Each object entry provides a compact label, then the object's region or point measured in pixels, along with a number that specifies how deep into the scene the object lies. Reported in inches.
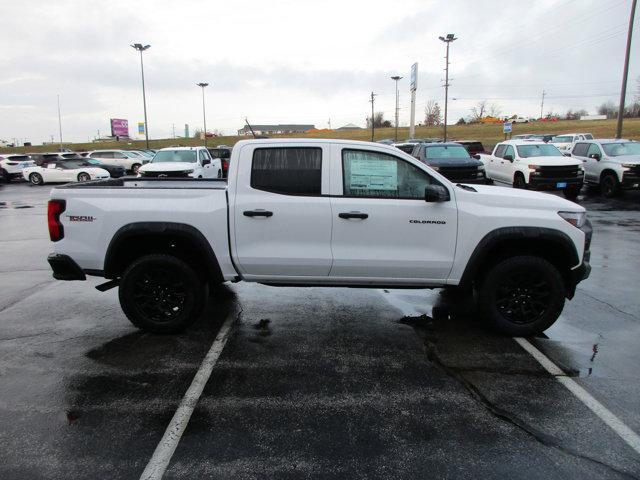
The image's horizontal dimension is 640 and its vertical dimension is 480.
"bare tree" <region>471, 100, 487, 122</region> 5188.0
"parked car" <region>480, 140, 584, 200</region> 626.2
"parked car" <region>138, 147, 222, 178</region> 675.4
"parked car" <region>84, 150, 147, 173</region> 1289.4
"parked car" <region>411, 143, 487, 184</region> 663.1
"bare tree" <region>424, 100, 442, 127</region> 4682.6
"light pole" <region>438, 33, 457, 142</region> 1835.6
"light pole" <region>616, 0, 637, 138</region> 1006.4
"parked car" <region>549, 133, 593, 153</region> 1389.0
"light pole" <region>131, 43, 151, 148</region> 1754.4
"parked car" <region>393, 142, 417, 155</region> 806.5
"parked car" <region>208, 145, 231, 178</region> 1058.7
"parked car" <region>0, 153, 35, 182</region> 1151.8
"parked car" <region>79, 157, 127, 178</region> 1071.0
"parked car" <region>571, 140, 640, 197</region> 618.6
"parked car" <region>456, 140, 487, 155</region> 1021.2
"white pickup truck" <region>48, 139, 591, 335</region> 179.5
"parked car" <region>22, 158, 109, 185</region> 1036.5
